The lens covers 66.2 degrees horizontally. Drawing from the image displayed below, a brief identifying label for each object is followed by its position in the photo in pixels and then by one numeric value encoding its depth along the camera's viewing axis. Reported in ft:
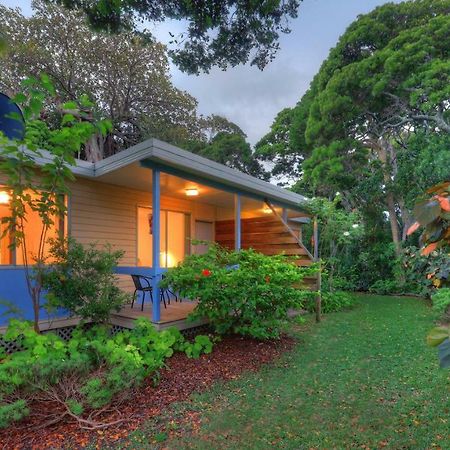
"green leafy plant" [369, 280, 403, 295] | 37.52
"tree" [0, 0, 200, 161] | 41.47
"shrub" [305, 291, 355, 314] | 27.40
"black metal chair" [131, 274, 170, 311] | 18.26
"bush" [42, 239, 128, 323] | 14.30
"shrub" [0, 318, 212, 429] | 9.64
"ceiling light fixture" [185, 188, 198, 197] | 22.67
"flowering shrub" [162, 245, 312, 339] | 15.05
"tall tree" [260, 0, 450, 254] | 31.04
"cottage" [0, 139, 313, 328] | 16.70
